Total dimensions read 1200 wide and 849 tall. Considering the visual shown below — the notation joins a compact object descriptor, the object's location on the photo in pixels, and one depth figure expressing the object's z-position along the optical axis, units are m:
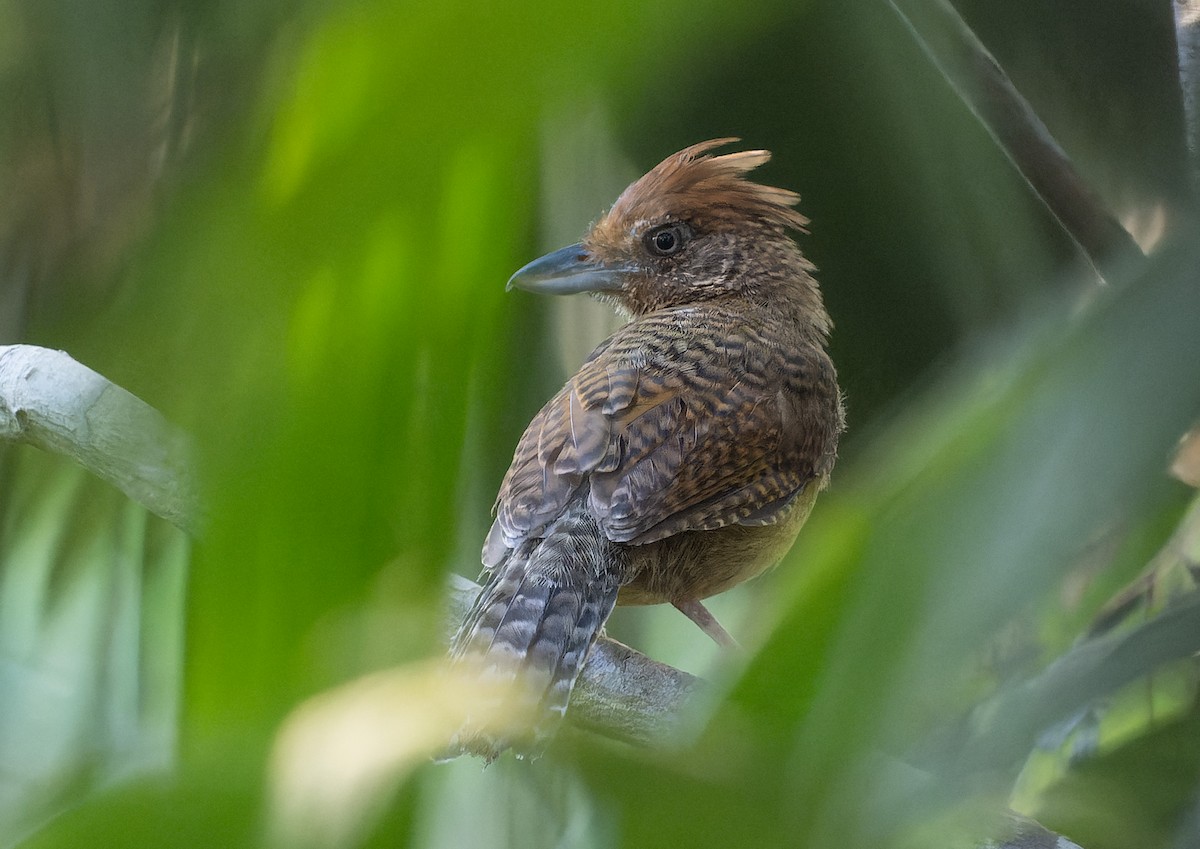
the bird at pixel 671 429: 4.88
